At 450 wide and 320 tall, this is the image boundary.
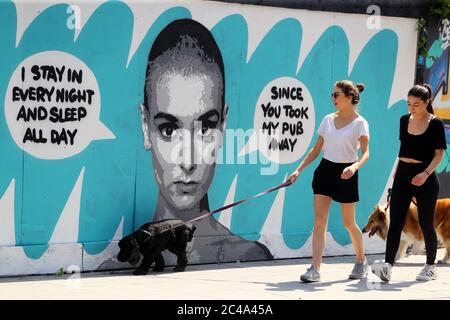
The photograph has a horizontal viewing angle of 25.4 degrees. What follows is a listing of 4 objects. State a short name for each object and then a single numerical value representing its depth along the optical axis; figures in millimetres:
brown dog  11625
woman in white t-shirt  9648
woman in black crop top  9836
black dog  10008
